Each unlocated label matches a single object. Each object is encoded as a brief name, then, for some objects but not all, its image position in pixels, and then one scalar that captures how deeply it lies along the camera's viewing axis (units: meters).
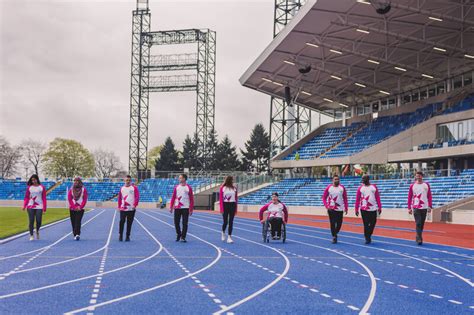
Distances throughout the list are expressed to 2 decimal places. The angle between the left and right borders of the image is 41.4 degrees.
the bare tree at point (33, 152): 106.12
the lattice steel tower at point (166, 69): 72.25
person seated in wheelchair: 17.12
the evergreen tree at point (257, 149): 101.81
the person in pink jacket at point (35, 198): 16.53
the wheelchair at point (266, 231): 16.89
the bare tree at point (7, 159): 102.09
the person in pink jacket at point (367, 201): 16.64
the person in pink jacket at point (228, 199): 16.28
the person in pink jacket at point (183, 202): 16.38
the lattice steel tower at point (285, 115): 62.66
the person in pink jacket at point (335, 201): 16.55
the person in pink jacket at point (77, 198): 16.73
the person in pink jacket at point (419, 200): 16.52
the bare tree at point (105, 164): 121.19
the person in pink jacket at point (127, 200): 16.47
